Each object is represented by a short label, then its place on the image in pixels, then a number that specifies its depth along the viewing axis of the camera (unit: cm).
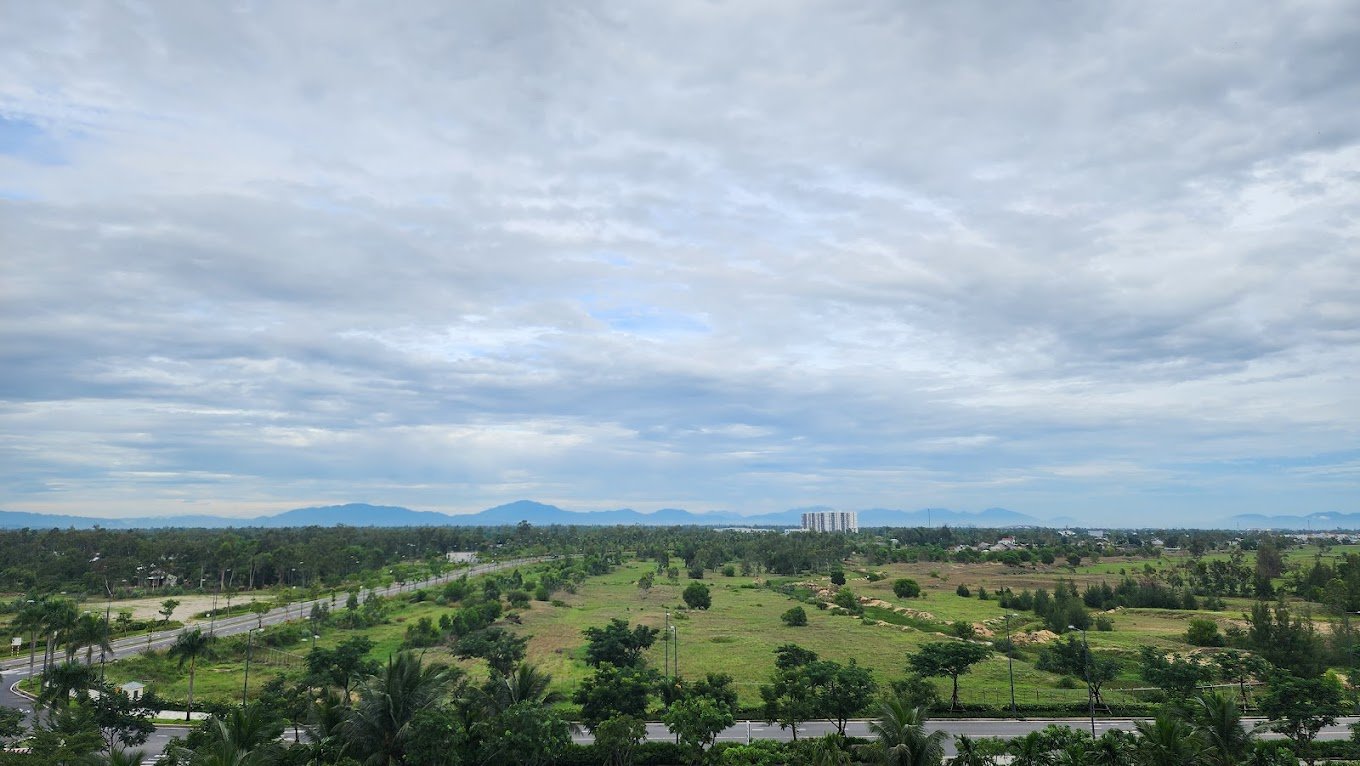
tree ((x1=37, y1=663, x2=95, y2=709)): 4862
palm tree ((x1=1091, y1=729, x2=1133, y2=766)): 3569
